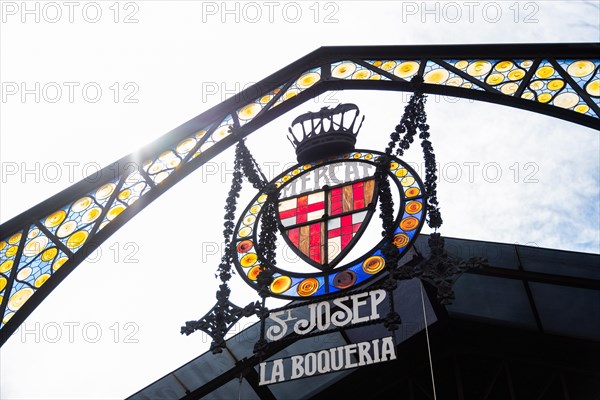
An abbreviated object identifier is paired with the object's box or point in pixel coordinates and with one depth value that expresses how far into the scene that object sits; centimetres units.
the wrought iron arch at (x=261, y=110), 916
